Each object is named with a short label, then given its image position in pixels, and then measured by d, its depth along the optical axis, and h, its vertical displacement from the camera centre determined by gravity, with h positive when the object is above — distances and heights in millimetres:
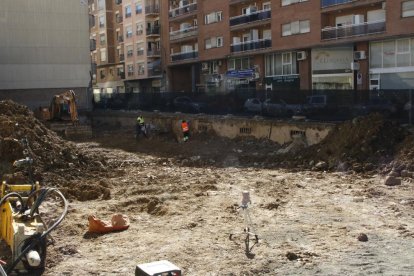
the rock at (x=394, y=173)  15884 -2575
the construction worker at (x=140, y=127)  31686 -1983
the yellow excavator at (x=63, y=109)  34109 -823
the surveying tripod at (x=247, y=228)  9625 -2667
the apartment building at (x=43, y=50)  45562 +3983
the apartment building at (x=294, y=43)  35375 +3543
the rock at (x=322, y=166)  18531 -2665
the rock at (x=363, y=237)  9891 -2753
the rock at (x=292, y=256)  9008 -2790
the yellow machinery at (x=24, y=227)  7340 -1939
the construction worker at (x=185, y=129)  28625 -1984
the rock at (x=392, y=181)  15148 -2669
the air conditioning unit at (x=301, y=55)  41906 +2596
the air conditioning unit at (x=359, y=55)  37103 +2174
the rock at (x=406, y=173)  15700 -2557
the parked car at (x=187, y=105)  35594 -880
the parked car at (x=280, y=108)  26547 -959
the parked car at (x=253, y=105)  29291 -826
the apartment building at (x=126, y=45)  65625 +6406
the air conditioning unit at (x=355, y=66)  37656 +1447
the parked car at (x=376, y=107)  21656 -865
